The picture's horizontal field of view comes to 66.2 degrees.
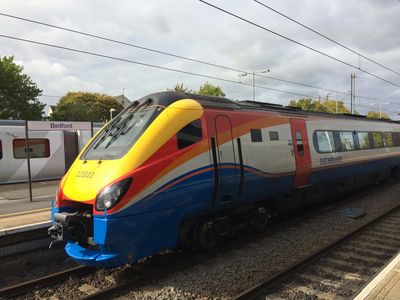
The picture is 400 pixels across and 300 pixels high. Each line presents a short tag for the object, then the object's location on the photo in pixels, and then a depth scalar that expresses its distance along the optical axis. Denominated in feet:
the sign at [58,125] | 30.66
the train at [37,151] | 46.26
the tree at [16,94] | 92.68
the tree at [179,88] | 111.65
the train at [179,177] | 14.17
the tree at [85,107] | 133.80
